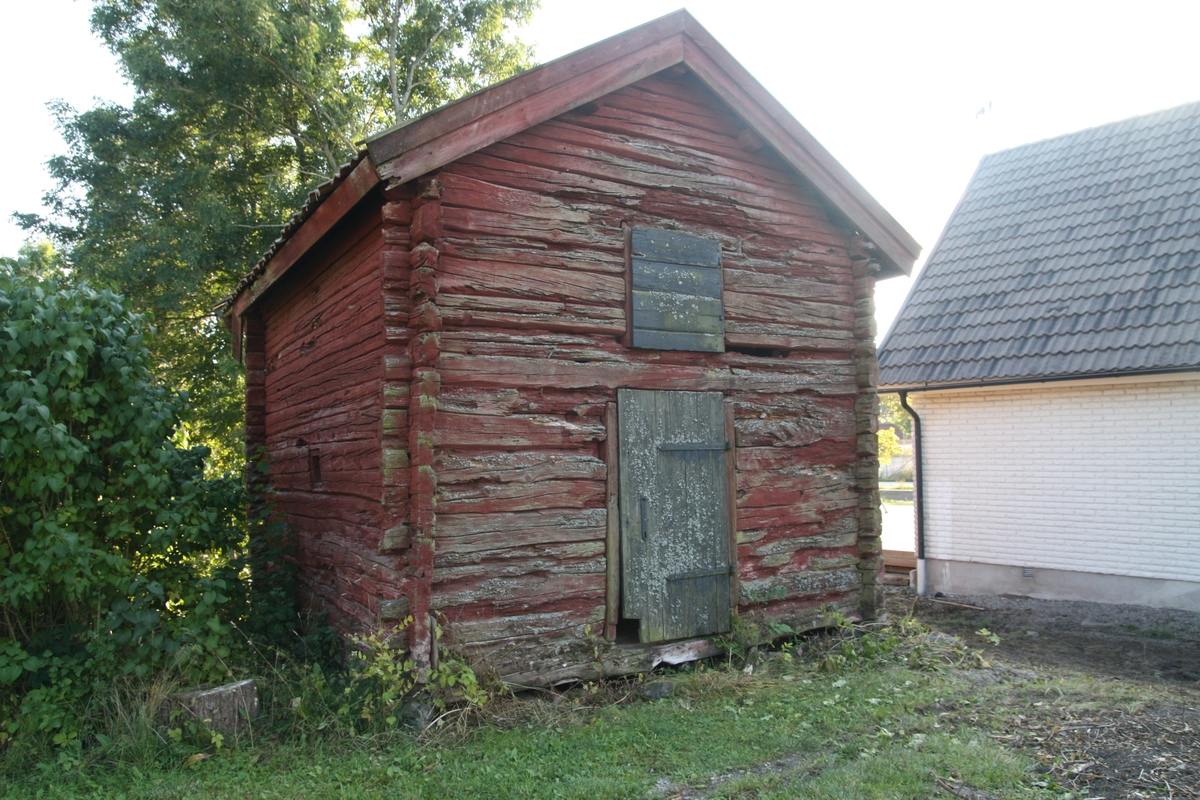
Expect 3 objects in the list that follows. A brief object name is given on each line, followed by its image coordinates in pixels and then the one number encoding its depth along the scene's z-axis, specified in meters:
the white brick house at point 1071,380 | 9.70
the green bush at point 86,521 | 4.88
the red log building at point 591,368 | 5.59
